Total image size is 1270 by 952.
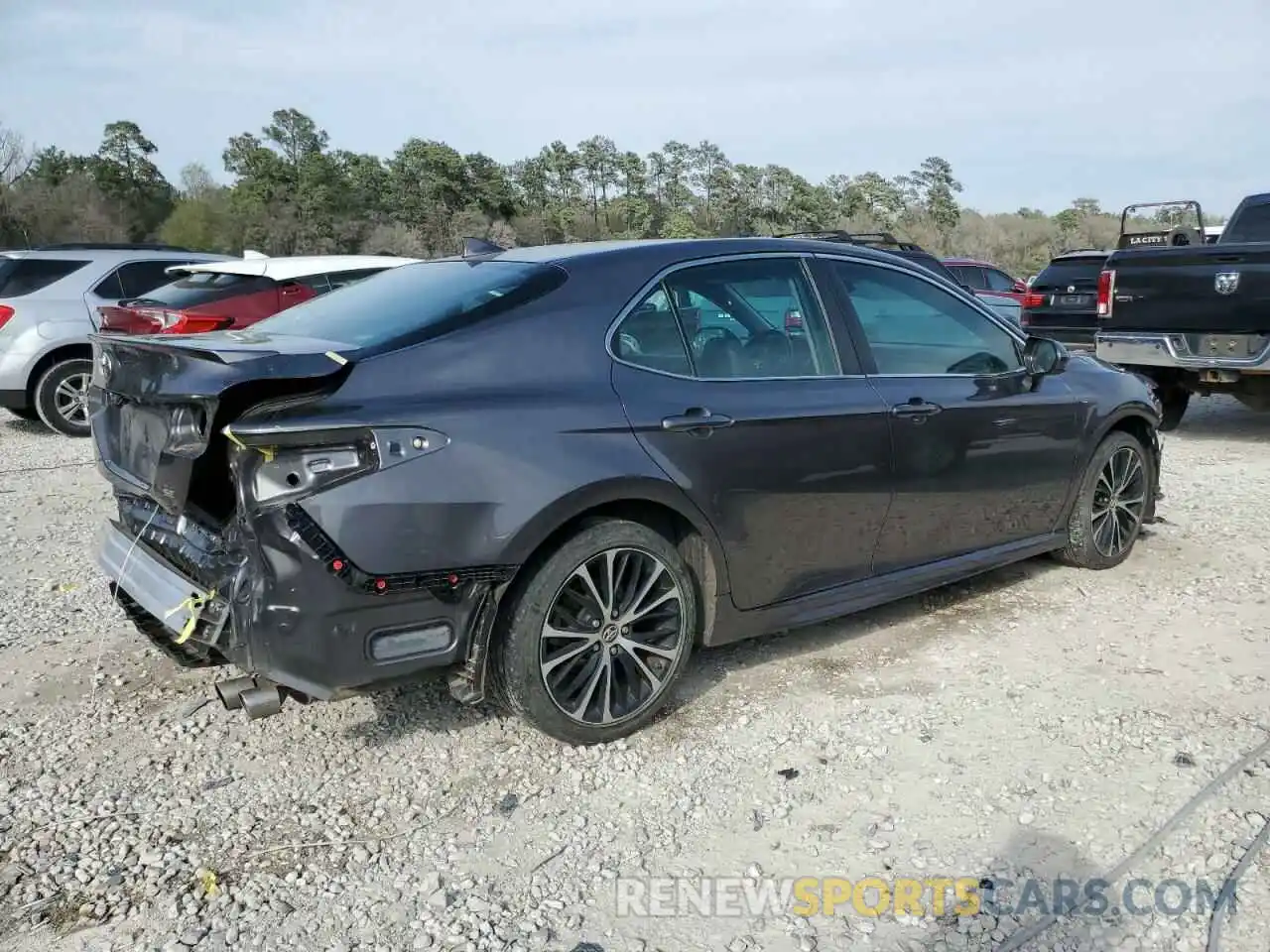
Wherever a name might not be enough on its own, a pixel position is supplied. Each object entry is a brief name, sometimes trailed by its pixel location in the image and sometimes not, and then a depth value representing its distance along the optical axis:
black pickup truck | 7.77
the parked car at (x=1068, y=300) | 12.05
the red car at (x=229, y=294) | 8.03
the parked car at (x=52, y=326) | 8.80
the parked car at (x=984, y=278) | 16.55
